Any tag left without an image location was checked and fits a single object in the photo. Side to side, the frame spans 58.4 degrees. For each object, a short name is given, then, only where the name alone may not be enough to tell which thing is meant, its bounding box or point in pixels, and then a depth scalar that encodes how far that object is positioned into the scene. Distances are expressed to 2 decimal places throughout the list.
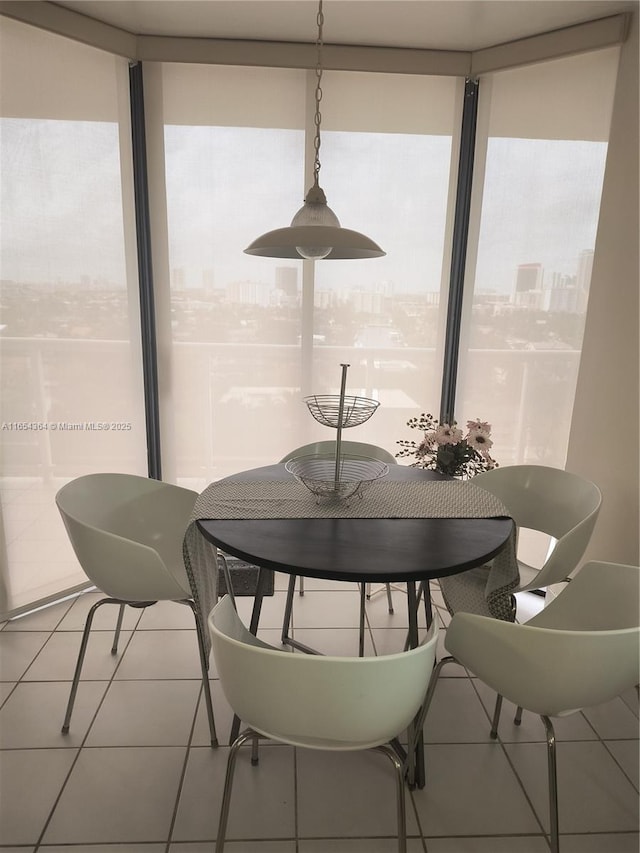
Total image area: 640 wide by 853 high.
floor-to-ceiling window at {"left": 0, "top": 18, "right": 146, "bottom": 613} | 2.48
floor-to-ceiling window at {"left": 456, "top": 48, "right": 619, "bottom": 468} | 2.70
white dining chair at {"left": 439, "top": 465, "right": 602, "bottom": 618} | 1.94
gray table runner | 1.82
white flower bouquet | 2.45
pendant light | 1.62
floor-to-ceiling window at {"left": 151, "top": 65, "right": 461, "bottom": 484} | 2.97
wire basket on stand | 1.93
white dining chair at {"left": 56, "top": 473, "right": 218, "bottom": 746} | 1.81
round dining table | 1.49
